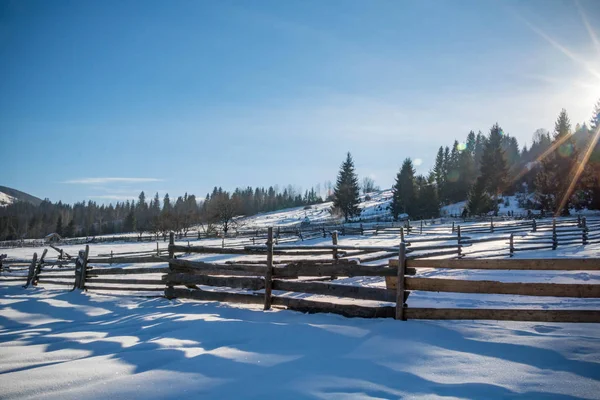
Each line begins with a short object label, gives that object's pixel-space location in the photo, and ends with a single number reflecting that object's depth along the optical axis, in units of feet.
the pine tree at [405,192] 206.69
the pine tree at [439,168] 308.54
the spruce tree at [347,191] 218.18
